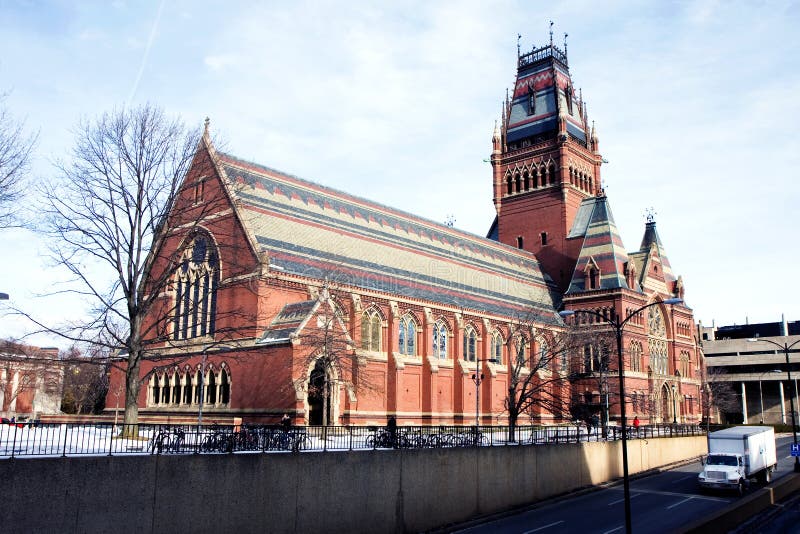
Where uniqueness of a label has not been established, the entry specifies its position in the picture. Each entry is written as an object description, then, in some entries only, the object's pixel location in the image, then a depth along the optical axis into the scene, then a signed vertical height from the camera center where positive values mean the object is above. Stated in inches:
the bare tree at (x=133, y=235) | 1182.9 +286.7
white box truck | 1334.9 -89.7
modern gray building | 4133.9 +209.1
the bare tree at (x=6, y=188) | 945.5 +282.3
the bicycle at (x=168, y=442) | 756.0 -35.3
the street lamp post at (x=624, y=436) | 811.4 -31.9
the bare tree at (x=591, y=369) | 2352.4 +145.5
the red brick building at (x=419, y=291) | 1774.1 +372.0
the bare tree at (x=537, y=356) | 2396.2 +193.0
